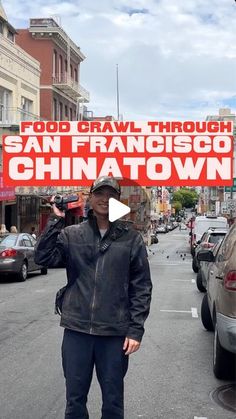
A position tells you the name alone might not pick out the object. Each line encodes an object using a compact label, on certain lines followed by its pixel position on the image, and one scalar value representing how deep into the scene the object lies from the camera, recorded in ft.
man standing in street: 11.68
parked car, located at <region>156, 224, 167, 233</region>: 294.85
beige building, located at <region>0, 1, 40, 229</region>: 89.40
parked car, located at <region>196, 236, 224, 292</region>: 37.44
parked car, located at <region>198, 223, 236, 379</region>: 17.31
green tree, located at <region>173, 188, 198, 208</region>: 499.92
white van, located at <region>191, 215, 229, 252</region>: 89.63
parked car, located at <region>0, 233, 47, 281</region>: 50.11
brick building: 119.65
